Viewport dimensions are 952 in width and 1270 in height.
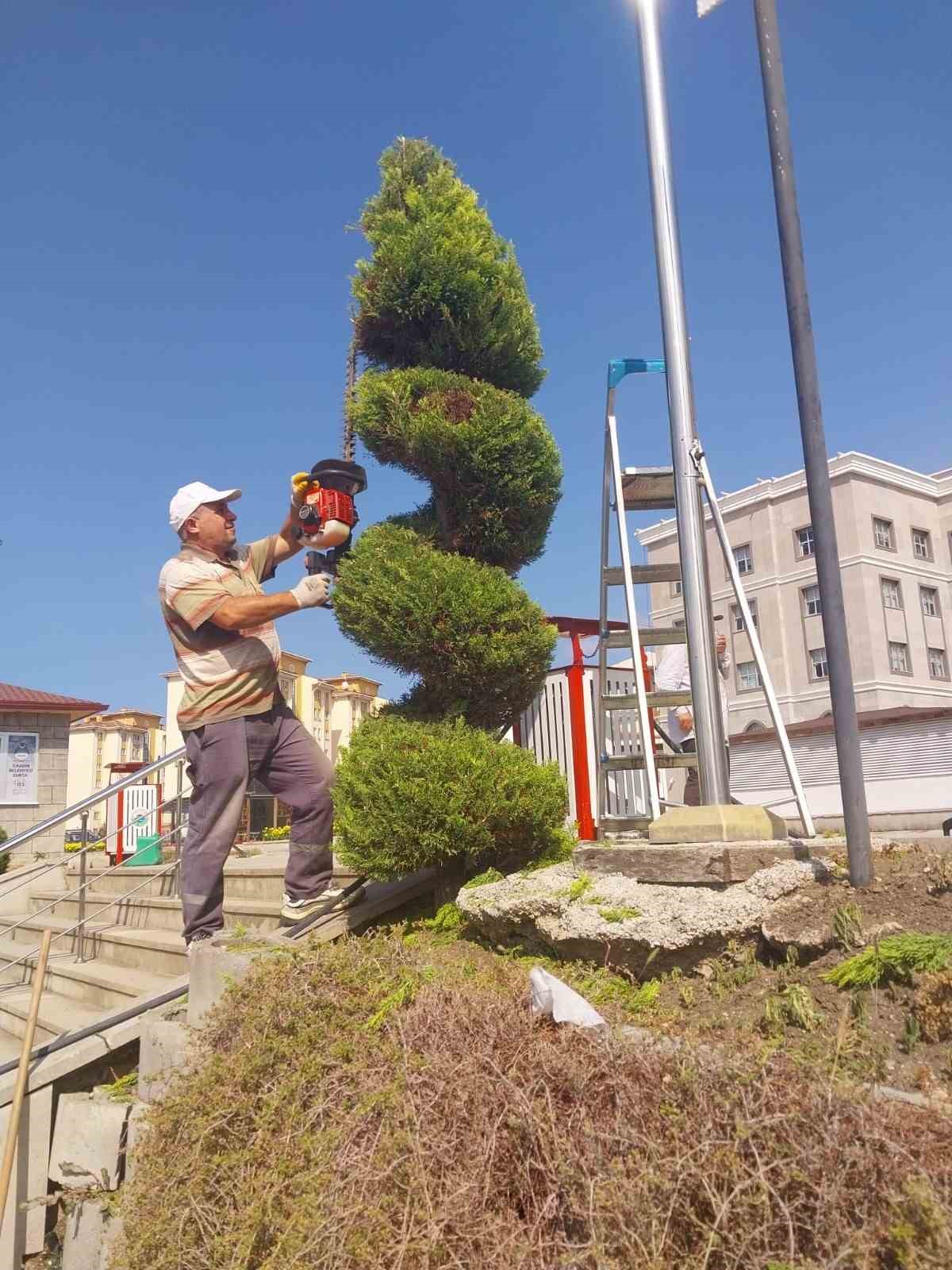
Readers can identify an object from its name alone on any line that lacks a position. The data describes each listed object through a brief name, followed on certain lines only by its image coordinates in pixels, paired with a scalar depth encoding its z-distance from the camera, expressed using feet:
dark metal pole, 10.27
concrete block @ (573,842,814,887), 11.20
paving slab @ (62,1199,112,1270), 11.89
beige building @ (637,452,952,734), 123.85
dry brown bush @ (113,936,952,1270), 5.79
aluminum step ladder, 14.35
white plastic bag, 8.59
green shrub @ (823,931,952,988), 8.39
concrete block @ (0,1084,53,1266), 13.02
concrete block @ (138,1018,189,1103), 12.06
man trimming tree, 14.43
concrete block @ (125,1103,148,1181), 10.63
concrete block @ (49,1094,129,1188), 12.60
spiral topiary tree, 14.17
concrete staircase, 16.84
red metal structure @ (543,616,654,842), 20.35
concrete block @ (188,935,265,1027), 12.42
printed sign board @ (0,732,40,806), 49.19
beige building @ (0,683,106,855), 49.19
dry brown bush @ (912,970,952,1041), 7.57
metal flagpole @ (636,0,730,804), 13.69
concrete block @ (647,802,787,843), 11.89
